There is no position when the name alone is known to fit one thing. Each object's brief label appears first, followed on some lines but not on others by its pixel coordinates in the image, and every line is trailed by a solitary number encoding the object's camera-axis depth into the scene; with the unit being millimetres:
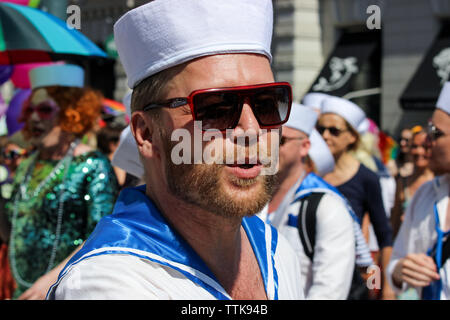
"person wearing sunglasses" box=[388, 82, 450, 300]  3154
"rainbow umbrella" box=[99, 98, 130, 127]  9656
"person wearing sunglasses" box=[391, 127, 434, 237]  6355
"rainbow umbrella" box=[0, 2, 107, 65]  3883
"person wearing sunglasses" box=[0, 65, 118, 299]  3561
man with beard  1525
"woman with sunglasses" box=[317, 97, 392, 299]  5273
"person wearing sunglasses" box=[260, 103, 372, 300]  3387
